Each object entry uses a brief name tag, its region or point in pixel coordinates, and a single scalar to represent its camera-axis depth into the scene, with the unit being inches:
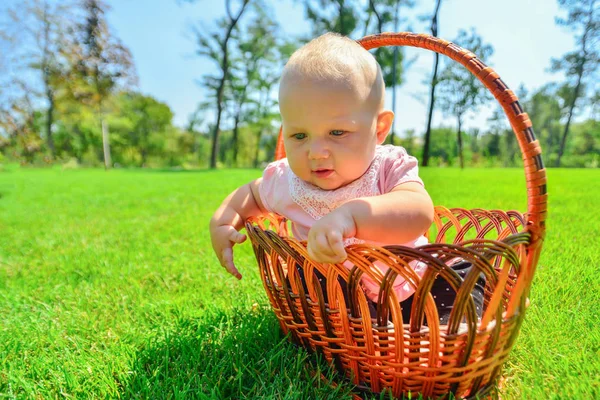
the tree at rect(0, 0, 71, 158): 692.7
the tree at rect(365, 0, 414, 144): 675.4
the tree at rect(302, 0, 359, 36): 729.6
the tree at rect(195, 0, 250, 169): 719.7
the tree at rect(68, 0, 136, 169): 741.3
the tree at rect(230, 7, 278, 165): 852.6
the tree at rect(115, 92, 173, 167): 1437.7
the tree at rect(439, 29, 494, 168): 489.4
